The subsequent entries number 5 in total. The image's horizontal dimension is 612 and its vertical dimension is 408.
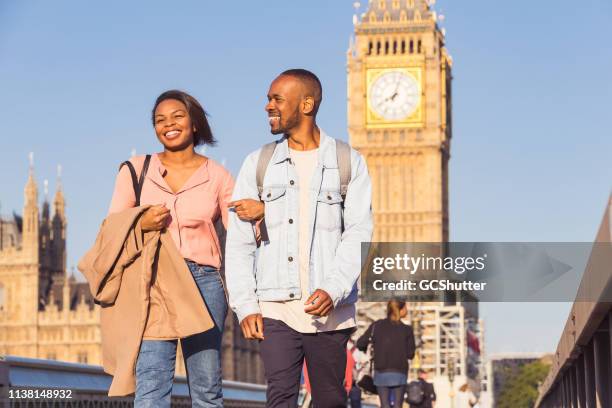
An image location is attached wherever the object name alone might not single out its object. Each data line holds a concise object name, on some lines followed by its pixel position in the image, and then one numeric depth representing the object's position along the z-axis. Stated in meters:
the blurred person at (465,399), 18.96
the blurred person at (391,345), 12.62
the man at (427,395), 15.62
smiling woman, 6.66
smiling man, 6.23
